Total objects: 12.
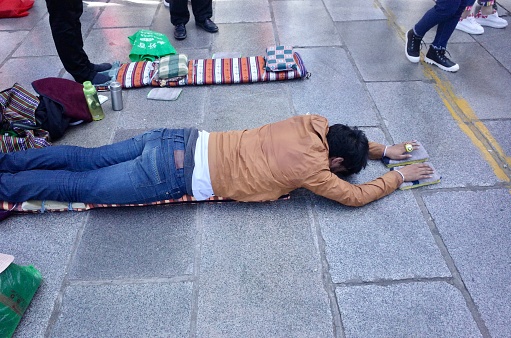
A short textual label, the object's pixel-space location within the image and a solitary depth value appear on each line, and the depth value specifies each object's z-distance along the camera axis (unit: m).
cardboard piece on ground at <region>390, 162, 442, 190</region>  2.89
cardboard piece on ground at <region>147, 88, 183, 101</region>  3.90
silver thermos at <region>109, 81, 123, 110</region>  3.67
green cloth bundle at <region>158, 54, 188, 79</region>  4.05
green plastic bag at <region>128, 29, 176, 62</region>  4.47
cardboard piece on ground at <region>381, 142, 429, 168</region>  3.04
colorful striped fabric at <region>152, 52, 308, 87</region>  4.07
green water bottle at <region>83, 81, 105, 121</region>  3.48
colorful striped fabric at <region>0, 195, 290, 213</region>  2.68
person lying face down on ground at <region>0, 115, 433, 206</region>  2.45
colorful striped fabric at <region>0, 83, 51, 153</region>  3.07
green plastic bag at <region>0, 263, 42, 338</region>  1.98
